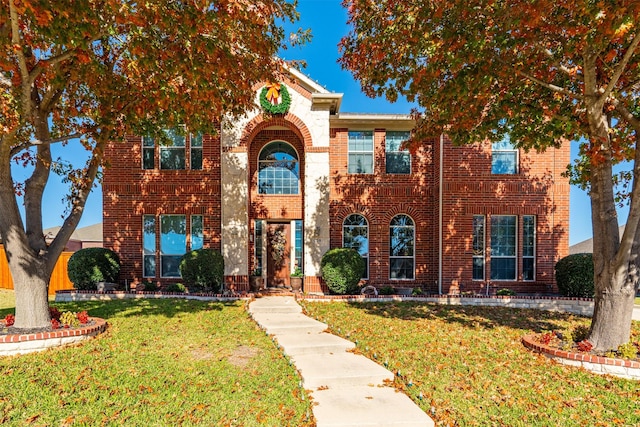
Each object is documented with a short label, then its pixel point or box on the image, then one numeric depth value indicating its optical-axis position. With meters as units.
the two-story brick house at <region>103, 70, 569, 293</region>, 11.20
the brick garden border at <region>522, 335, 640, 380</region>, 4.86
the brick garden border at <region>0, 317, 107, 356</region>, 5.48
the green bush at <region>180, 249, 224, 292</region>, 10.41
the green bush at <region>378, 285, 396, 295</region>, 11.05
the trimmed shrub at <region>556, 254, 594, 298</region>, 9.88
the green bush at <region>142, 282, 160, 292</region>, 11.00
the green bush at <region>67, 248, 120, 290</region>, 10.43
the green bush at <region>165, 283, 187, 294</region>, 10.84
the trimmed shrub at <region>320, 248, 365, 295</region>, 10.41
